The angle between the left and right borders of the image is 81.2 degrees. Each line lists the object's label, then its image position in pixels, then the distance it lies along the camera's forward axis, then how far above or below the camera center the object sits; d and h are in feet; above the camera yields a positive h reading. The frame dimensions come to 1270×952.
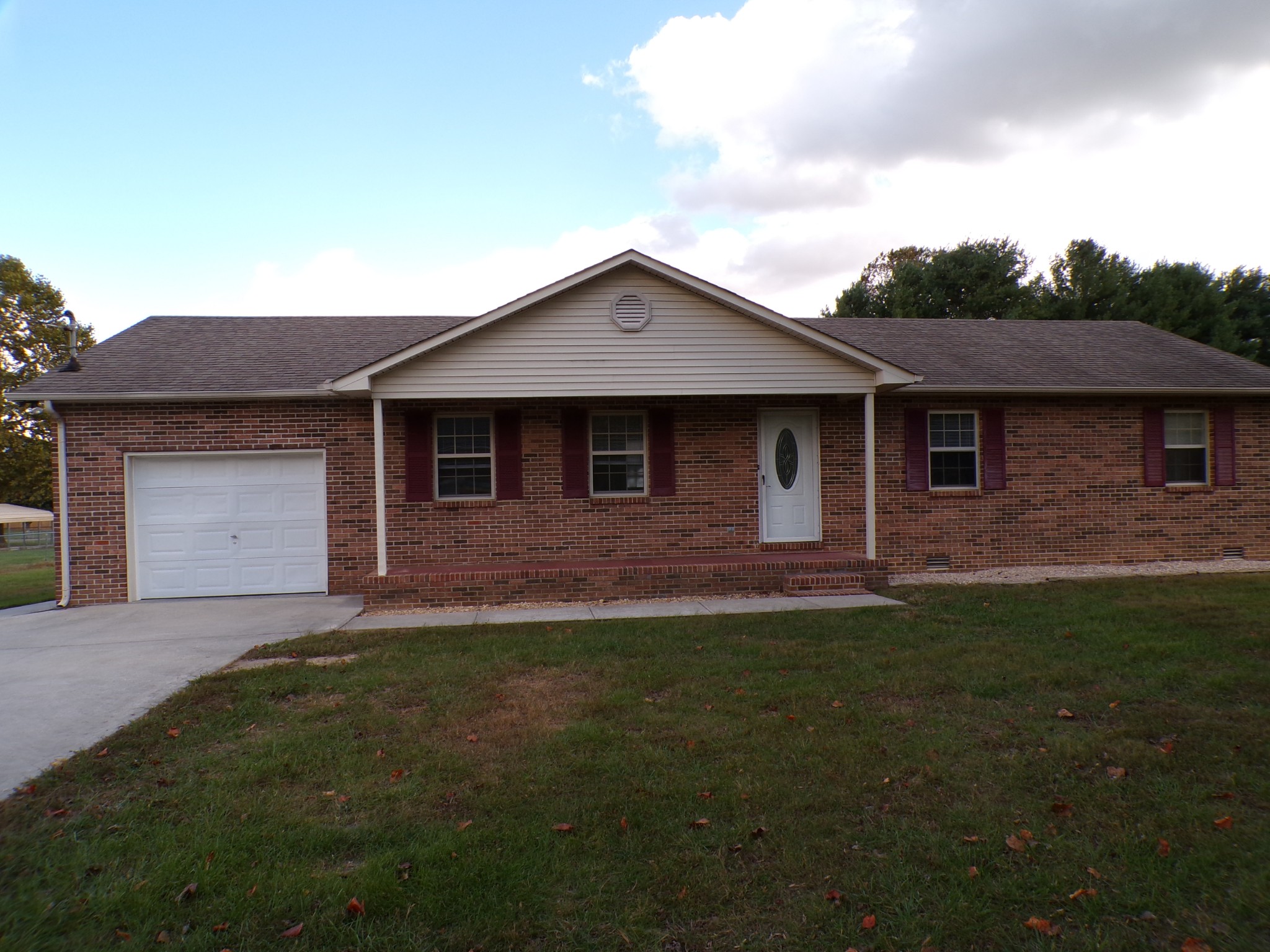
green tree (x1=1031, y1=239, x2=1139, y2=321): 97.19 +25.38
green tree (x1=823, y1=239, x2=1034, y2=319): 106.83 +27.90
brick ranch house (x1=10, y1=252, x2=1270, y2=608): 32.22 +1.15
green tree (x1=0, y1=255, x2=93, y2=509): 85.35 +16.70
